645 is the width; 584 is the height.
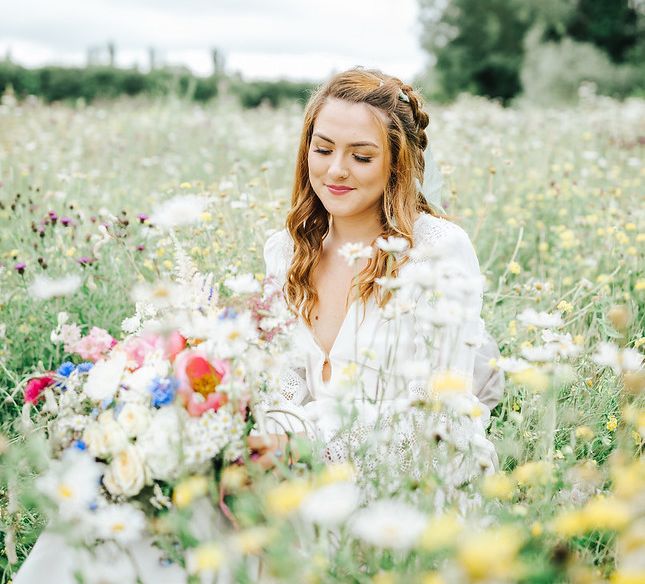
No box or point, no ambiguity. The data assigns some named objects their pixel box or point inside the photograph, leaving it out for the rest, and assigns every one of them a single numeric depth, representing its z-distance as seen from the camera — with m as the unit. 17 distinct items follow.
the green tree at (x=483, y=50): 25.17
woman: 2.17
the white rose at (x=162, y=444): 1.30
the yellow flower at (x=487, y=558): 0.78
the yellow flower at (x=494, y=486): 1.19
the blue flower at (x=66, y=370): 1.71
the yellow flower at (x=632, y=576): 0.85
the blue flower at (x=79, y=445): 1.44
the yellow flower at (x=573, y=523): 0.95
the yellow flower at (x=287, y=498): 0.98
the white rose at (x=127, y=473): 1.34
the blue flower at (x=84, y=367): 1.67
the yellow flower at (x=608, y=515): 0.92
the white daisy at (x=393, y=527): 0.90
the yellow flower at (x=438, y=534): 0.86
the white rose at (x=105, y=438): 1.36
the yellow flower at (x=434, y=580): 0.92
